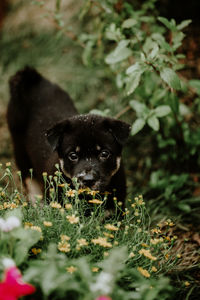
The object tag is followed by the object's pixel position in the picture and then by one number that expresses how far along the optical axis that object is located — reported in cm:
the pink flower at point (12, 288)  173
